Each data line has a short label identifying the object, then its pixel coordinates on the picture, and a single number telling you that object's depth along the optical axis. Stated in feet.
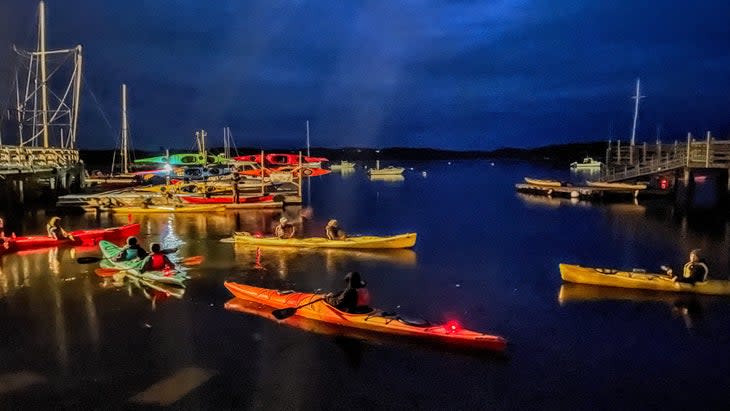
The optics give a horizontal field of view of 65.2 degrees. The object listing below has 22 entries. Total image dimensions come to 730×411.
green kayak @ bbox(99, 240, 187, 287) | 58.13
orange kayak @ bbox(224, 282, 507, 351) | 39.73
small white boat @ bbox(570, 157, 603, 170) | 444.14
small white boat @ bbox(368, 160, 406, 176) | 328.70
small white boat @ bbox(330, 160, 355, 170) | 479.82
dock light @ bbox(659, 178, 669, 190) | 153.97
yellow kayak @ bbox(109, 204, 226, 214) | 116.98
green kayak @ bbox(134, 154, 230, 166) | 197.20
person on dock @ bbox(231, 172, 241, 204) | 118.44
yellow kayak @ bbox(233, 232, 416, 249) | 76.18
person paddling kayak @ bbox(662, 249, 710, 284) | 53.31
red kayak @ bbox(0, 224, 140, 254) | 75.41
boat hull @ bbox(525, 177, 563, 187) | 172.86
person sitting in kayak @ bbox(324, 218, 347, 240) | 77.00
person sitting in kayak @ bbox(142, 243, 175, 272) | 58.65
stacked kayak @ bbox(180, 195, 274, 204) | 120.98
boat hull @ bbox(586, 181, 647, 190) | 149.89
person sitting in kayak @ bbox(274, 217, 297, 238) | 78.23
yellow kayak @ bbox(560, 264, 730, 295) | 53.21
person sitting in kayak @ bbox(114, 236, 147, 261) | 60.29
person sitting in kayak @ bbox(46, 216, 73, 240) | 77.71
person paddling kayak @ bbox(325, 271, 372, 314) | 42.73
